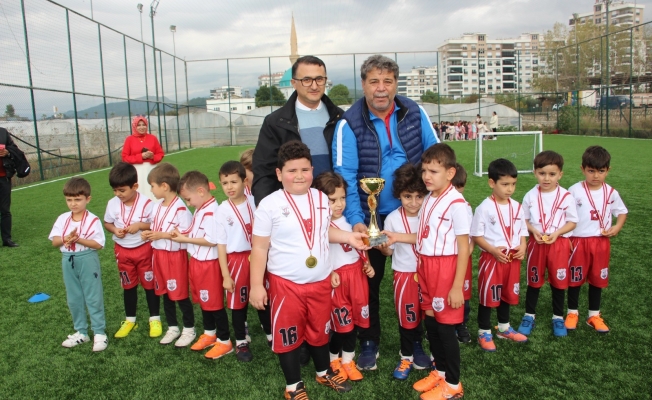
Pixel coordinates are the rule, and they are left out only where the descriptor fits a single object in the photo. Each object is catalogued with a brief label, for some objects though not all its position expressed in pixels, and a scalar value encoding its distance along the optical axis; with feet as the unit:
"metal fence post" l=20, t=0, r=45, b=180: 41.15
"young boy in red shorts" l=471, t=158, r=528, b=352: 11.21
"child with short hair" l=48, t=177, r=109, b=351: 11.84
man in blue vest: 9.85
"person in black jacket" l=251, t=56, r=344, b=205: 10.06
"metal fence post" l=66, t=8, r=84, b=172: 49.60
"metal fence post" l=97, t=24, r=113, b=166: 56.59
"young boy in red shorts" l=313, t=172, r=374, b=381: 10.09
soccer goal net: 46.77
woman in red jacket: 24.99
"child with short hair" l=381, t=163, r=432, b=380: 9.88
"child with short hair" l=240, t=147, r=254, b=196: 12.98
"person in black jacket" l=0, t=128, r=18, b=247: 22.70
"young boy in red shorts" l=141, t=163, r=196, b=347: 12.04
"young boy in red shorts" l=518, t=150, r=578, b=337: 11.89
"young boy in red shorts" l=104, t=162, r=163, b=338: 12.48
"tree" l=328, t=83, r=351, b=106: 104.12
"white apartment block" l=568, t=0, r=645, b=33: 403.46
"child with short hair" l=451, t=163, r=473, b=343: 11.49
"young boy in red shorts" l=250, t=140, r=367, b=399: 8.84
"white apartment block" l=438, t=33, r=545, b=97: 456.41
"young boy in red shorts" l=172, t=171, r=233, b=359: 11.44
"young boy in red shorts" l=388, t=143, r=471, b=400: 8.91
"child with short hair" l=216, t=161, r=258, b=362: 11.02
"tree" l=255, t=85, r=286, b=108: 131.79
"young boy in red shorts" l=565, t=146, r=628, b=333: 12.15
